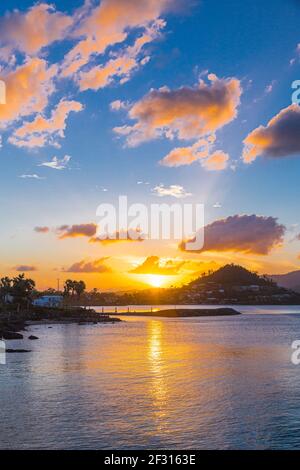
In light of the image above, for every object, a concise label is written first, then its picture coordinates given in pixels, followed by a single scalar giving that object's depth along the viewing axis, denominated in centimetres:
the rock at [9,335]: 8459
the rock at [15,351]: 6110
